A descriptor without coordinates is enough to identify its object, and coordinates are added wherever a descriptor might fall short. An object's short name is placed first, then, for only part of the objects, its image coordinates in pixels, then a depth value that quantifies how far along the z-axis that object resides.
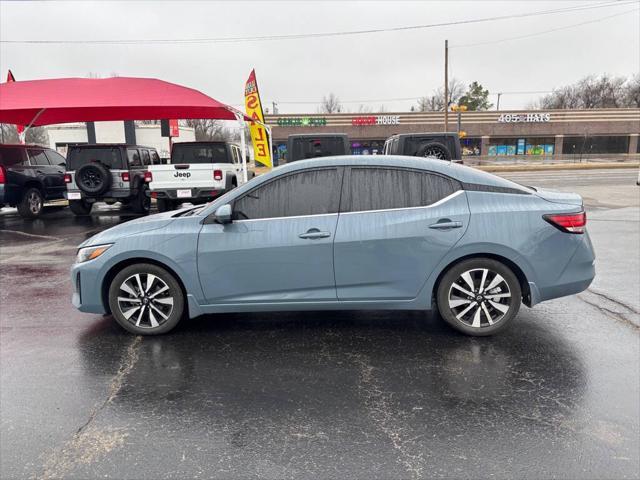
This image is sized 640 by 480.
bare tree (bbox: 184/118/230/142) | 69.19
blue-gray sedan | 4.11
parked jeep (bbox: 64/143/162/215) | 11.81
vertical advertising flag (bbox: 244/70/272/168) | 21.91
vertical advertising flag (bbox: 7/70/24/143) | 16.44
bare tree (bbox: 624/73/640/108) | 77.06
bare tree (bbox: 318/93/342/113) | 88.12
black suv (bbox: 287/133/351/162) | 10.27
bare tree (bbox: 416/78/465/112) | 84.44
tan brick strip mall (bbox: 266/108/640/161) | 48.34
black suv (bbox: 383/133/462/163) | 10.05
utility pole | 35.56
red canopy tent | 12.97
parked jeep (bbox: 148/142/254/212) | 11.76
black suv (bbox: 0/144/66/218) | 11.70
